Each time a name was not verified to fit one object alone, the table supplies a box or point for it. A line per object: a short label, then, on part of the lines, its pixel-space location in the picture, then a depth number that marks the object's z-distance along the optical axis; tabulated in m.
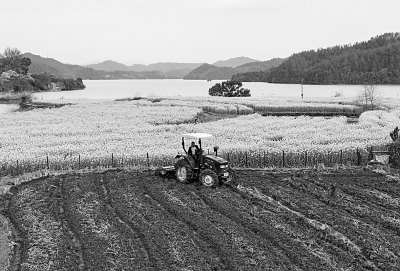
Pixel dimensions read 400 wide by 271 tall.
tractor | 18.89
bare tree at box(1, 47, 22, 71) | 160.85
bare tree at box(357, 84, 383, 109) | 64.50
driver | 19.20
